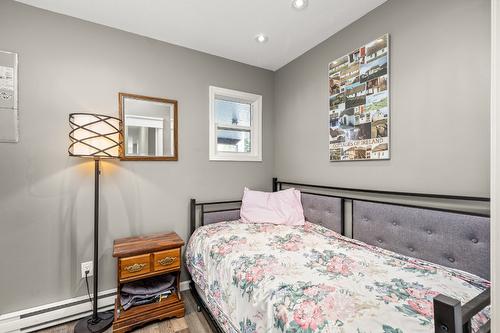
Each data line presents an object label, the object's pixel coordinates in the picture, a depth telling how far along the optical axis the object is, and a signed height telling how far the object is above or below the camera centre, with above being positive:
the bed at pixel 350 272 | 0.90 -0.59
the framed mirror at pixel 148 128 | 2.13 +0.37
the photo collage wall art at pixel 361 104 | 1.78 +0.52
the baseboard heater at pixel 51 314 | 1.68 -1.16
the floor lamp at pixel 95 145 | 1.67 +0.15
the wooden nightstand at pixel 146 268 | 1.71 -0.80
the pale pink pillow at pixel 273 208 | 2.33 -0.44
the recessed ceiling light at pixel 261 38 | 2.21 +1.25
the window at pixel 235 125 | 2.60 +0.49
